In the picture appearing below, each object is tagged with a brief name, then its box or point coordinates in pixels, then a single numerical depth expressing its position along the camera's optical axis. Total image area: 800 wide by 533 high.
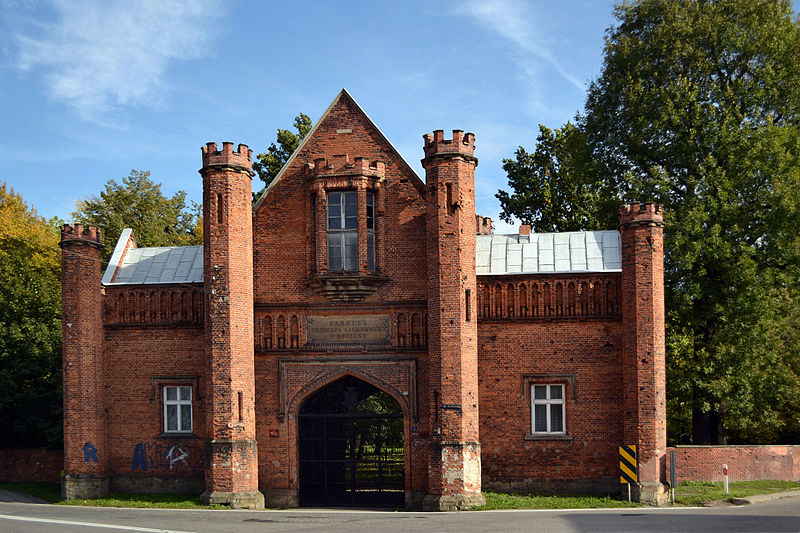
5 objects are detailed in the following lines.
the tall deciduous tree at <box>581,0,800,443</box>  24.95
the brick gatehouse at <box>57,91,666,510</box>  19.86
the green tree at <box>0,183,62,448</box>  27.12
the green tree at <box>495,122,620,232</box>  36.09
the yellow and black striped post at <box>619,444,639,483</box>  19.58
